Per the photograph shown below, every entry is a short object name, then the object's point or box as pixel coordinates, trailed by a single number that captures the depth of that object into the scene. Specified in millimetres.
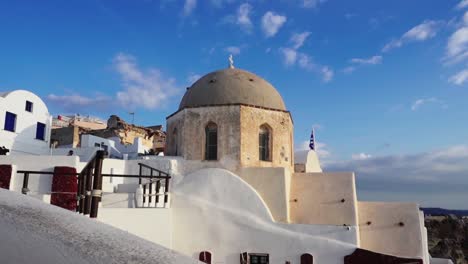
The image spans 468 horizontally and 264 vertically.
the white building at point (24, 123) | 19531
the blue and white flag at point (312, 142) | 25175
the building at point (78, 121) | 39300
